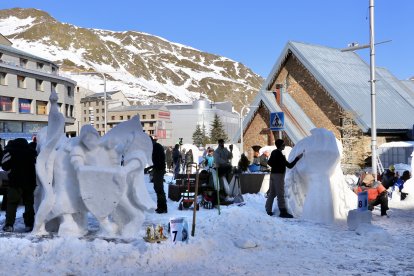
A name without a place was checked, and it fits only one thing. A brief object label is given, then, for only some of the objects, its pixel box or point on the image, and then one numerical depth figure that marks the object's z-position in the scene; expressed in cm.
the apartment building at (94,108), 9431
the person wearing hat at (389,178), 1648
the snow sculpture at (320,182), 1116
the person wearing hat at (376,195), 1218
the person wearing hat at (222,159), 1398
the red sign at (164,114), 9634
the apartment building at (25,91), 4938
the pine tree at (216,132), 7384
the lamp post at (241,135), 3278
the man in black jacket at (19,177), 935
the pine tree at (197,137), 8294
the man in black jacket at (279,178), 1162
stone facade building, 2891
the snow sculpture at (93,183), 830
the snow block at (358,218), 987
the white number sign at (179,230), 790
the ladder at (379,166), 2375
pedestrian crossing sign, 1642
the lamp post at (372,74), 1586
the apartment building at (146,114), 9856
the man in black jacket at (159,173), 1202
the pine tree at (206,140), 8150
